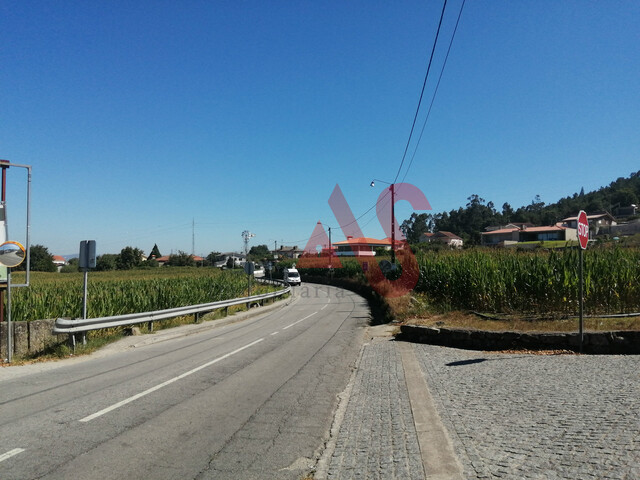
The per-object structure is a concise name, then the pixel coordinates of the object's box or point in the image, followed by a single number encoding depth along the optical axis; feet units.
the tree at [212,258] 437.58
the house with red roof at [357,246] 333.17
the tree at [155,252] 514.27
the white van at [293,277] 212.43
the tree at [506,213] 438.77
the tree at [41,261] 293.02
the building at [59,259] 535.64
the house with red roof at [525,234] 246.70
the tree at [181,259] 346.56
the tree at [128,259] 330.79
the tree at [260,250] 579.56
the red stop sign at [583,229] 31.22
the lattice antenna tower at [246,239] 280.29
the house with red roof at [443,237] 325.32
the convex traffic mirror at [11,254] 33.75
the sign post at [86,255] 41.98
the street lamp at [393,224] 105.81
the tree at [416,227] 407.13
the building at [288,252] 511.81
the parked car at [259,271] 288.47
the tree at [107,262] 327.88
